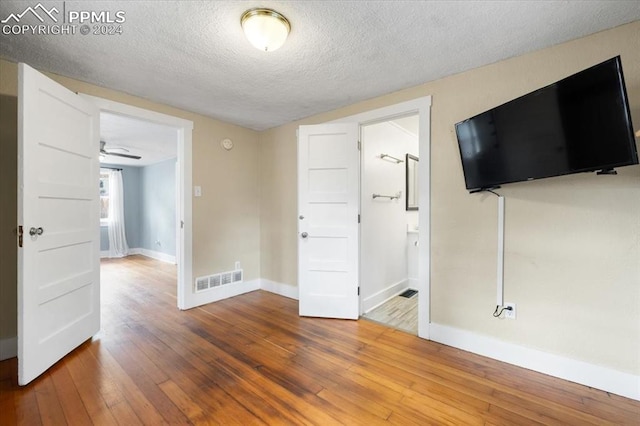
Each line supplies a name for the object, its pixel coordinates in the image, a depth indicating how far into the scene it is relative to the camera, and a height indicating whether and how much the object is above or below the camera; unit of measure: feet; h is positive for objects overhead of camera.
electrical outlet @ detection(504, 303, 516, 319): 6.42 -2.41
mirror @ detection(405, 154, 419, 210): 12.68 +1.60
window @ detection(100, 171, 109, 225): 21.63 +1.31
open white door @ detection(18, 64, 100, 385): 5.54 -0.20
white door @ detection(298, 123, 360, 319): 9.11 -0.23
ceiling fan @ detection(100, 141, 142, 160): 14.67 +3.95
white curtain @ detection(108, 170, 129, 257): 21.20 -0.17
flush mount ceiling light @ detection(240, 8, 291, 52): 4.91 +3.53
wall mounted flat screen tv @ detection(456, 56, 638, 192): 4.36 +1.58
